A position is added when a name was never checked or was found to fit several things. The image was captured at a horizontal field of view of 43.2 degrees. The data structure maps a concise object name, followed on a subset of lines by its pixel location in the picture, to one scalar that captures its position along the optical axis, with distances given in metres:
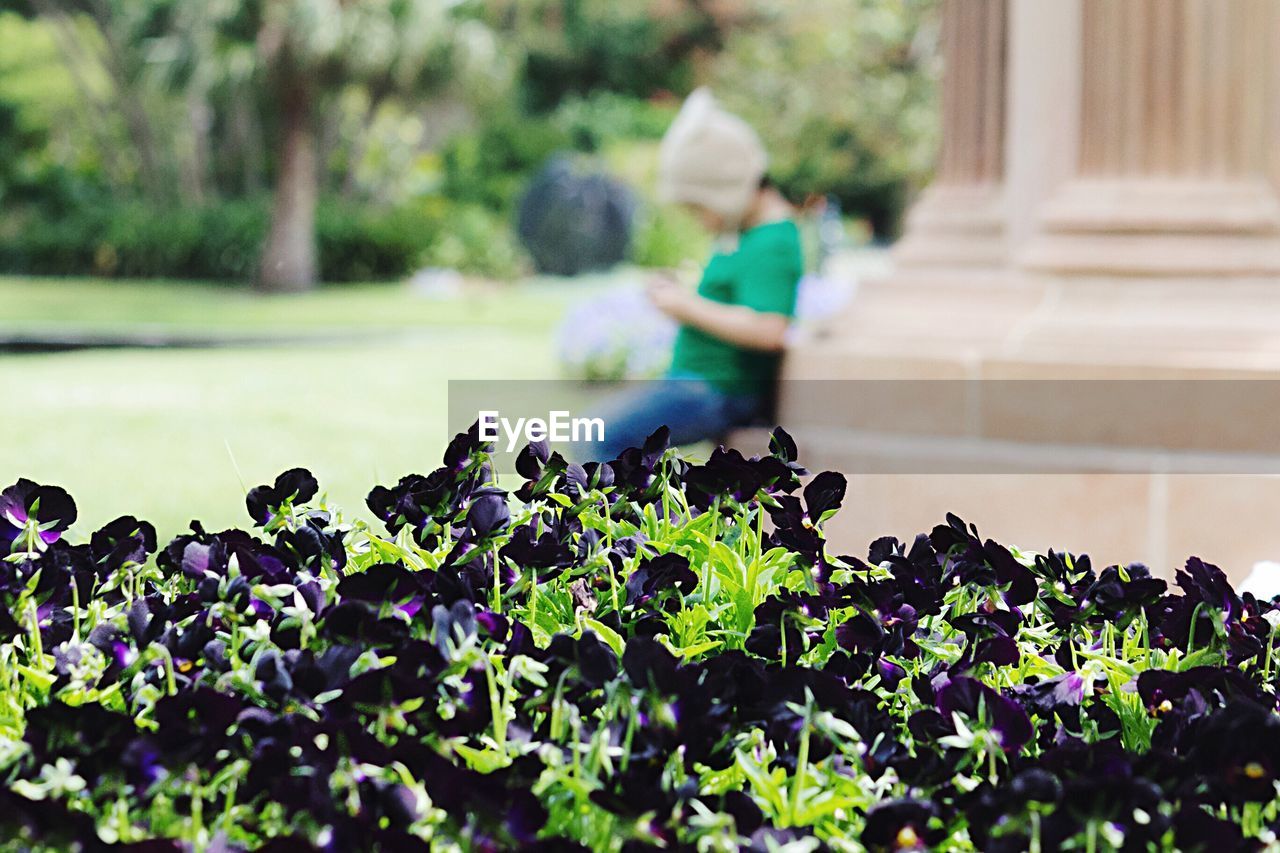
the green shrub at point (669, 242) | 23.47
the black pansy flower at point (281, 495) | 1.84
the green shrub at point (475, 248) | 22.97
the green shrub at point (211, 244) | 24.98
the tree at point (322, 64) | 22.84
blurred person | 4.48
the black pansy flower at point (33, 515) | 1.76
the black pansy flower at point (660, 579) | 1.67
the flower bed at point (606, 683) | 1.21
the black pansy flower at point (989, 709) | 1.36
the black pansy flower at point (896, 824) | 1.22
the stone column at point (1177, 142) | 3.71
